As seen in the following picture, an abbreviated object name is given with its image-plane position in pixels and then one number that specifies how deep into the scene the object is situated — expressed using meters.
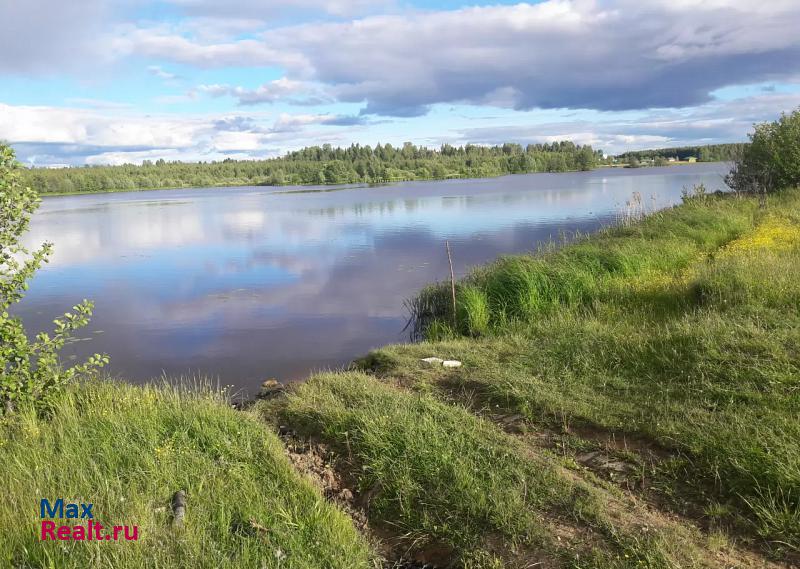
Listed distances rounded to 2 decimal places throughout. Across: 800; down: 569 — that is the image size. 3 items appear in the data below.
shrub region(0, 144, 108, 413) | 5.61
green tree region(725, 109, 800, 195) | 25.14
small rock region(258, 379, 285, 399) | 8.75
